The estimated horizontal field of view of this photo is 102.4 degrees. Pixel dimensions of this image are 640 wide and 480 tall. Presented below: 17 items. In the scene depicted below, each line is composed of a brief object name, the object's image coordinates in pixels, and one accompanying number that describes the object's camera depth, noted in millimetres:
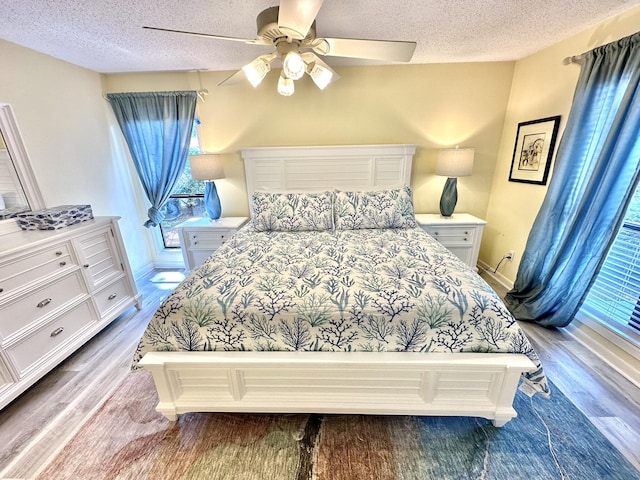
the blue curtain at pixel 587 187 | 1568
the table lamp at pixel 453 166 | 2559
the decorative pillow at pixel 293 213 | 2377
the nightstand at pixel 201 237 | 2734
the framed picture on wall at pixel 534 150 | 2199
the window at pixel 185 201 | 3084
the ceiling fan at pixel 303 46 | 1234
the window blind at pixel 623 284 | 1709
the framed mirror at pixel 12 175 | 1872
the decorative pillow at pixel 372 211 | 2393
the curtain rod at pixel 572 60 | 1856
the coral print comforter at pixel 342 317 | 1238
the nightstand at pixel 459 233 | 2683
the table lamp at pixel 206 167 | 2621
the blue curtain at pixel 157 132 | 2680
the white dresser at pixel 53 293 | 1492
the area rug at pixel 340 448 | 1181
